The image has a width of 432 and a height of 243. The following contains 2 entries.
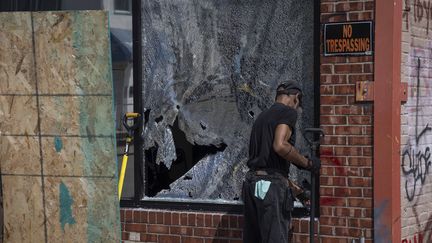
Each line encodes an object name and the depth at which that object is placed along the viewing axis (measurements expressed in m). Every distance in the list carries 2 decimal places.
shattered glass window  15.45
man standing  13.70
